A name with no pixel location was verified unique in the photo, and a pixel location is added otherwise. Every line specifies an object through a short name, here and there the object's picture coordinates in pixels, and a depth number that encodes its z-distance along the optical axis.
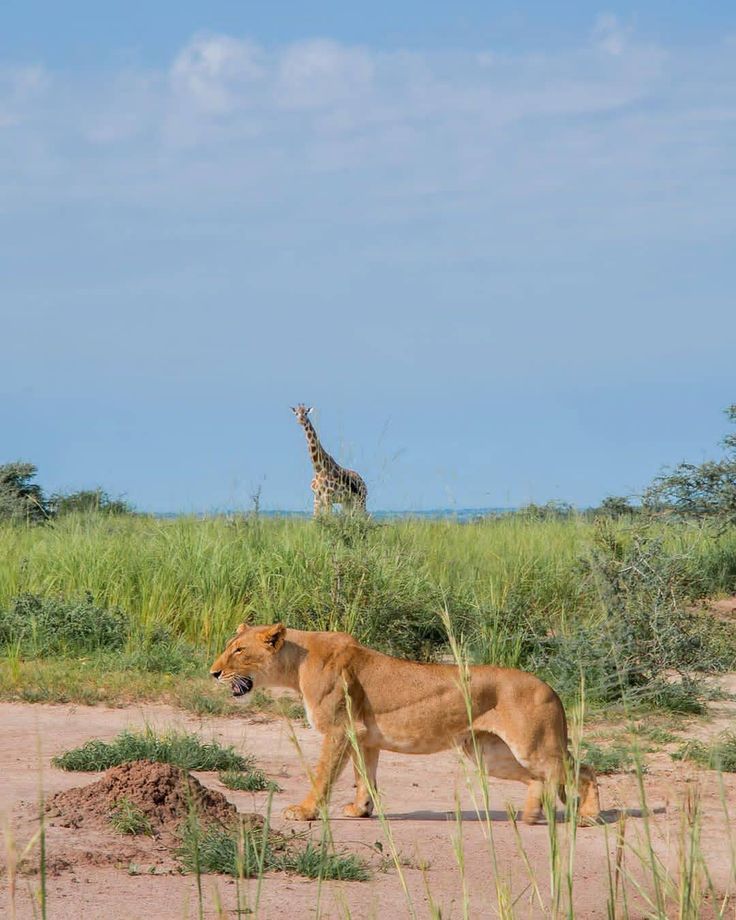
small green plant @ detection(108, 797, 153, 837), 12.23
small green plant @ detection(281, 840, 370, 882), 11.14
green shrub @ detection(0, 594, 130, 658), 23.87
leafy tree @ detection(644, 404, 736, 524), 35.44
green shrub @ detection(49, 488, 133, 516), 52.91
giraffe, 46.94
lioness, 13.26
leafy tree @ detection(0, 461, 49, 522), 46.04
